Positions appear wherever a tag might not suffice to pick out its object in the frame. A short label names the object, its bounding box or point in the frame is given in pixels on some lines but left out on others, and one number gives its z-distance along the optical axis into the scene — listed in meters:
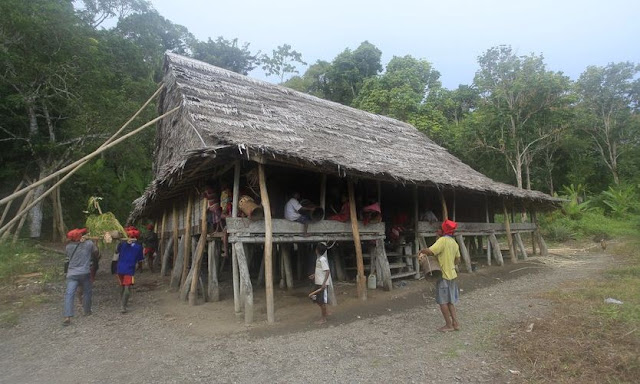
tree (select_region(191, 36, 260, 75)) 28.98
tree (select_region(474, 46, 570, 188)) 19.84
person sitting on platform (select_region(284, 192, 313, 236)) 7.10
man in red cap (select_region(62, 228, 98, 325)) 6.86
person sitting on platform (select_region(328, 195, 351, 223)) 7.89
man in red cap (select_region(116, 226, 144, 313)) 7.62
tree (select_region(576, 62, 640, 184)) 23.42
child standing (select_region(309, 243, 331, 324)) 6.05
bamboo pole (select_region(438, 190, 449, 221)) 10.11
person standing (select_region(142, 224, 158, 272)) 13.59
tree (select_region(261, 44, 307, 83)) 34.97
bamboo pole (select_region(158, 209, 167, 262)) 13.16
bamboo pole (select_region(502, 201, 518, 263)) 12.78
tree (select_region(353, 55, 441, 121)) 22.92
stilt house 6.56
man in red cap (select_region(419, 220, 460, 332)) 5.37
